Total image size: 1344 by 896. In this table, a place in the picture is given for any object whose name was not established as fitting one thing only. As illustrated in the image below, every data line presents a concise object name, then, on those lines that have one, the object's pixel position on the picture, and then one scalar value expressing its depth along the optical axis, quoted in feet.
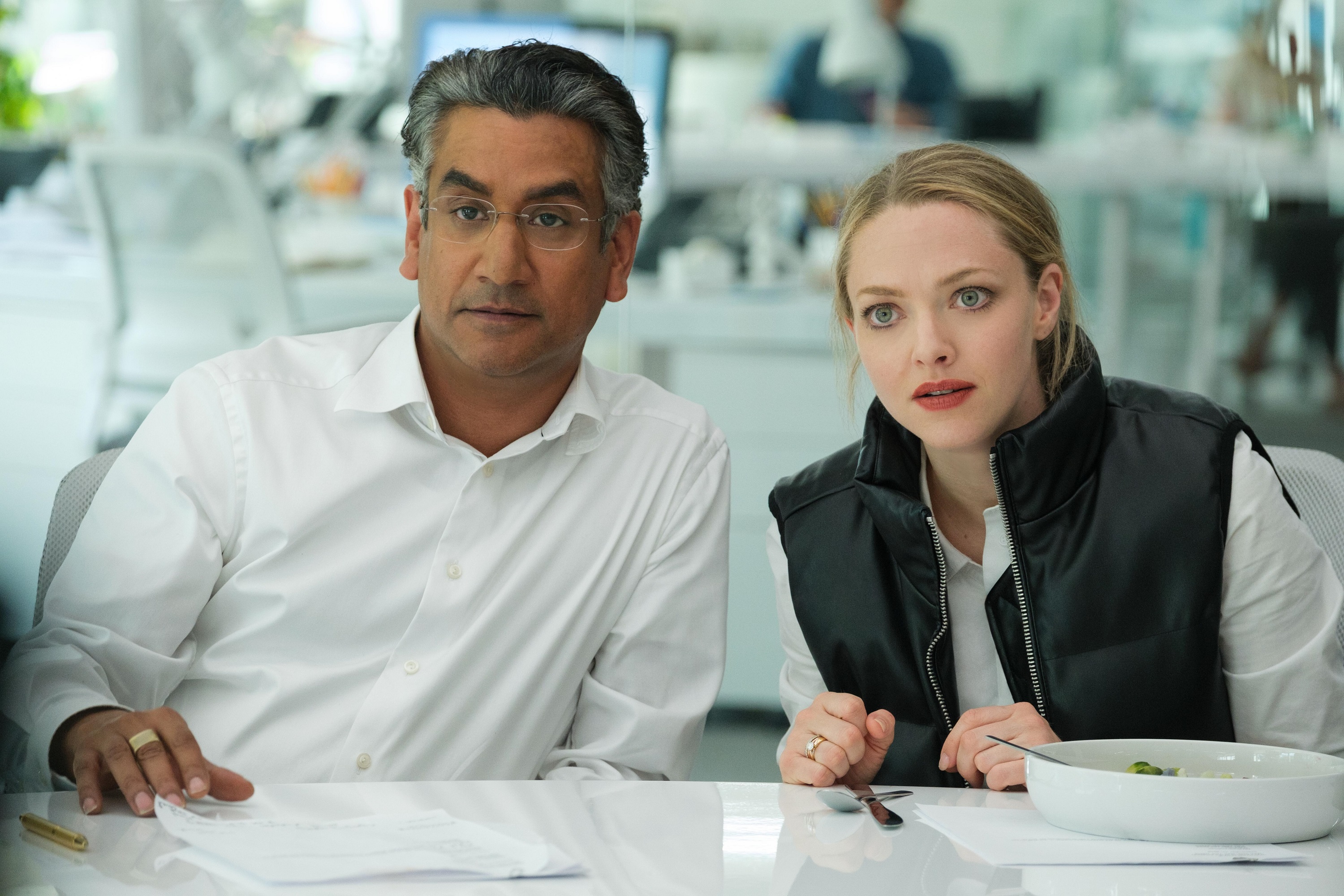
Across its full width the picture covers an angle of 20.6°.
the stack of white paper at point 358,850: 7.31
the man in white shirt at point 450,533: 8.53
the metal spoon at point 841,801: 7.78
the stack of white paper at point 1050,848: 7.46
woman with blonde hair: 8.42
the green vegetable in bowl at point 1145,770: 7.68
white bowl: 7.49
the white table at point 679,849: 7.33
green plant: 13.39
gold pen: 7.46
